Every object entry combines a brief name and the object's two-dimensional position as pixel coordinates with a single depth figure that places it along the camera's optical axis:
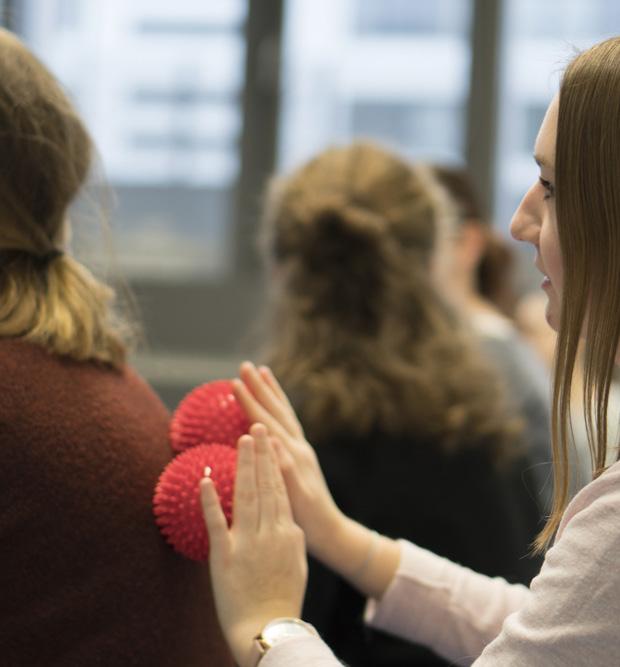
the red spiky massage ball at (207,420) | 2.08
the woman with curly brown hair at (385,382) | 2.54
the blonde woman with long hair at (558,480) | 1.81
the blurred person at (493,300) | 2.98
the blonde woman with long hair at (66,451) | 1.94
